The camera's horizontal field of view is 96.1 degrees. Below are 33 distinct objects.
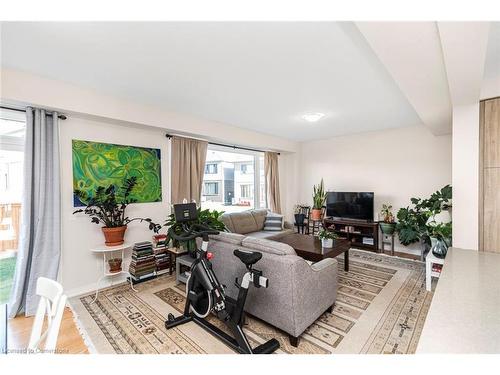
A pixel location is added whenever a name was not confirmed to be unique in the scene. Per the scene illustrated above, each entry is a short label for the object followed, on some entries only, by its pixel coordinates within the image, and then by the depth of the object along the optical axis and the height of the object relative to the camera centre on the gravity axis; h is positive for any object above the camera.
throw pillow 4.72 -0.74
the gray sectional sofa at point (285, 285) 1.87 -0.89
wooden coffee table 3.01 -0.86
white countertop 0.90 -0.62
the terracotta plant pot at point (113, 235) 2.87 -0.61
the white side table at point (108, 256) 2.77 -0.95
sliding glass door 2.46 +0.00
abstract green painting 2.89 +0.30
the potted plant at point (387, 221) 4.21 -0.64
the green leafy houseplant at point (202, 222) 2.88 -0.46
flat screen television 4.50 -0.36
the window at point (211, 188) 4.53 +0.00
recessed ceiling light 3.48 +1.12
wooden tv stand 4.40 -0.87
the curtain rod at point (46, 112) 2.46 +0.87
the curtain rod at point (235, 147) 4.51 +0.90
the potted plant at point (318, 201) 5.10 -0.32
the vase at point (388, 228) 4.19 -0.75
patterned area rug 1.90 -1.33
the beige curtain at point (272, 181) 5.54 +0.17
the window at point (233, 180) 4.64 +0.17
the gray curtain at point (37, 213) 2.40 -0.28
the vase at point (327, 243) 3.23 -0.80
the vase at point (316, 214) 5.09 -0.59
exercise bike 1.79 -1.01
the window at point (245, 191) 5.50 -0.08
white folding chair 1.00 -0.60
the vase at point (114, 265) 2.94 -1.02
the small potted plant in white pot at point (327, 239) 3.22 -0.73
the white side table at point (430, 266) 2.66 -0.95
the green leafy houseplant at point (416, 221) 3.17 -0.56
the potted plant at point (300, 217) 5.37 -0.70
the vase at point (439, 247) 2.76 -0.74
